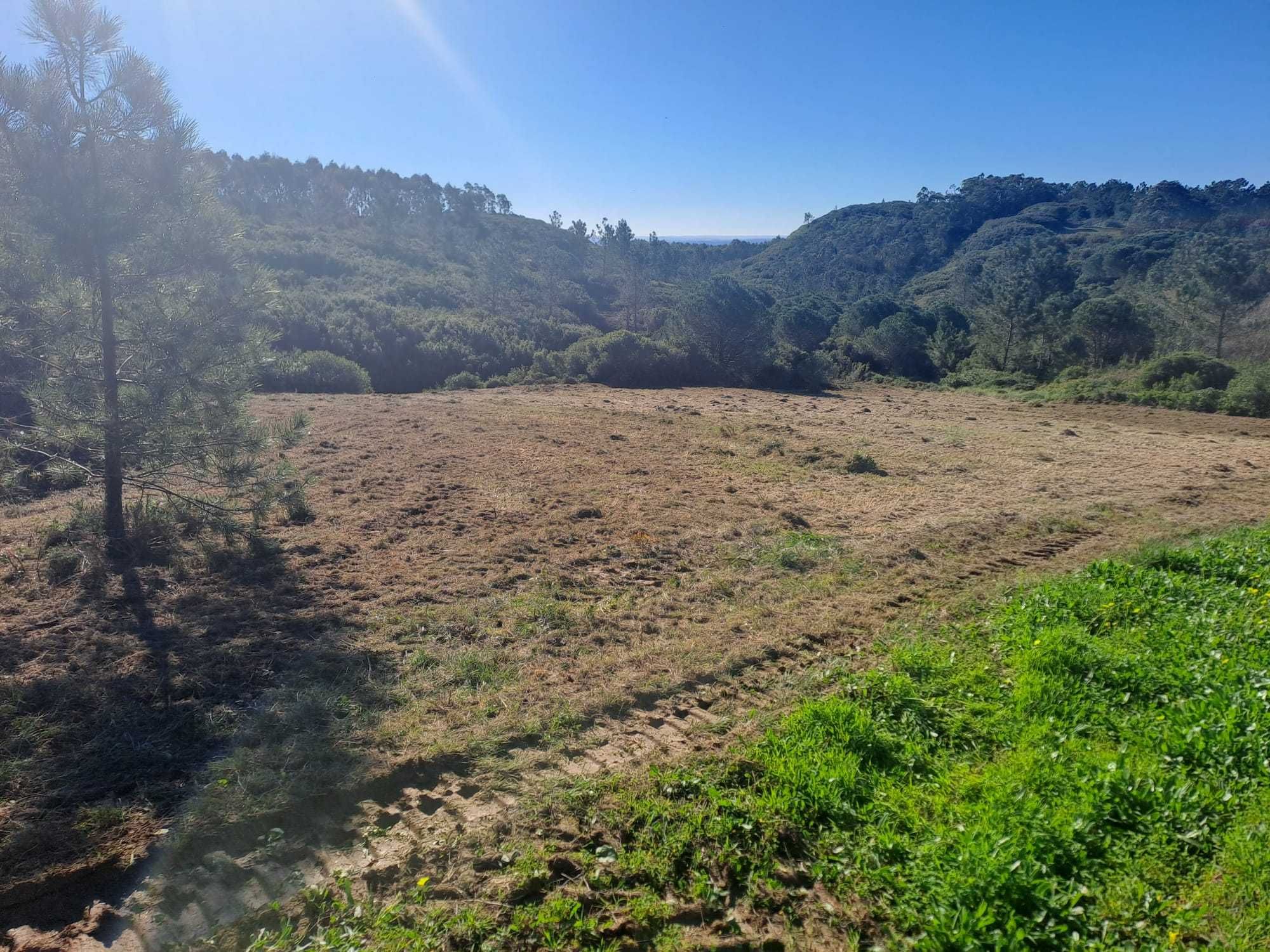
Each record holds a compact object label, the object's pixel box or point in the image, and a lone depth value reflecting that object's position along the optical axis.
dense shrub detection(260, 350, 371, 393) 23.73
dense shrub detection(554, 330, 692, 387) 30.55
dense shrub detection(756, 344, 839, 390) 30.67
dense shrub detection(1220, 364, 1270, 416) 19.94
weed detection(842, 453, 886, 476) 12.57
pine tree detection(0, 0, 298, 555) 6.07
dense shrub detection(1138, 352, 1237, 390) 23.31
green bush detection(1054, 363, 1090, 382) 30.40
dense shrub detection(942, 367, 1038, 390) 30.03
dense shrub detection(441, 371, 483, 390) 27.94
